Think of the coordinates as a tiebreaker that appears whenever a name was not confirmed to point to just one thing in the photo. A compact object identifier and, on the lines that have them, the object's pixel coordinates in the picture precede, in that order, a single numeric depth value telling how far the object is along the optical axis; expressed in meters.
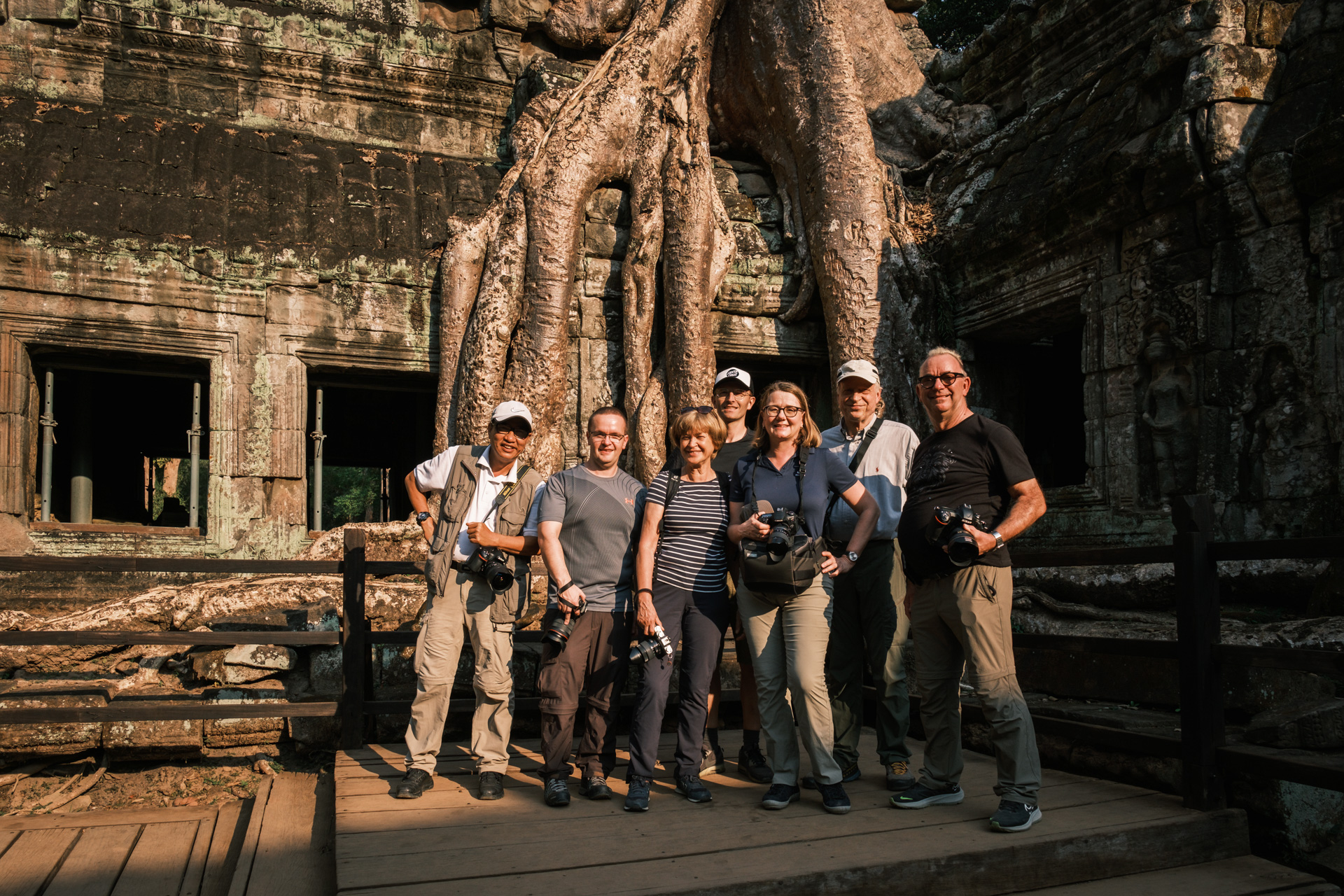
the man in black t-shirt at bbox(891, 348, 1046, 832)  2.97
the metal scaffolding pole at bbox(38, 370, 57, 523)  6.84
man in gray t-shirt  3.41
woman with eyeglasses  3.14
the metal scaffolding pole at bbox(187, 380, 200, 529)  7.10
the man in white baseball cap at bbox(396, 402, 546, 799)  3.53
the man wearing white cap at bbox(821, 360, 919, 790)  3.53
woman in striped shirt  3.36
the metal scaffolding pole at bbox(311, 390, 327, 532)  7.61
